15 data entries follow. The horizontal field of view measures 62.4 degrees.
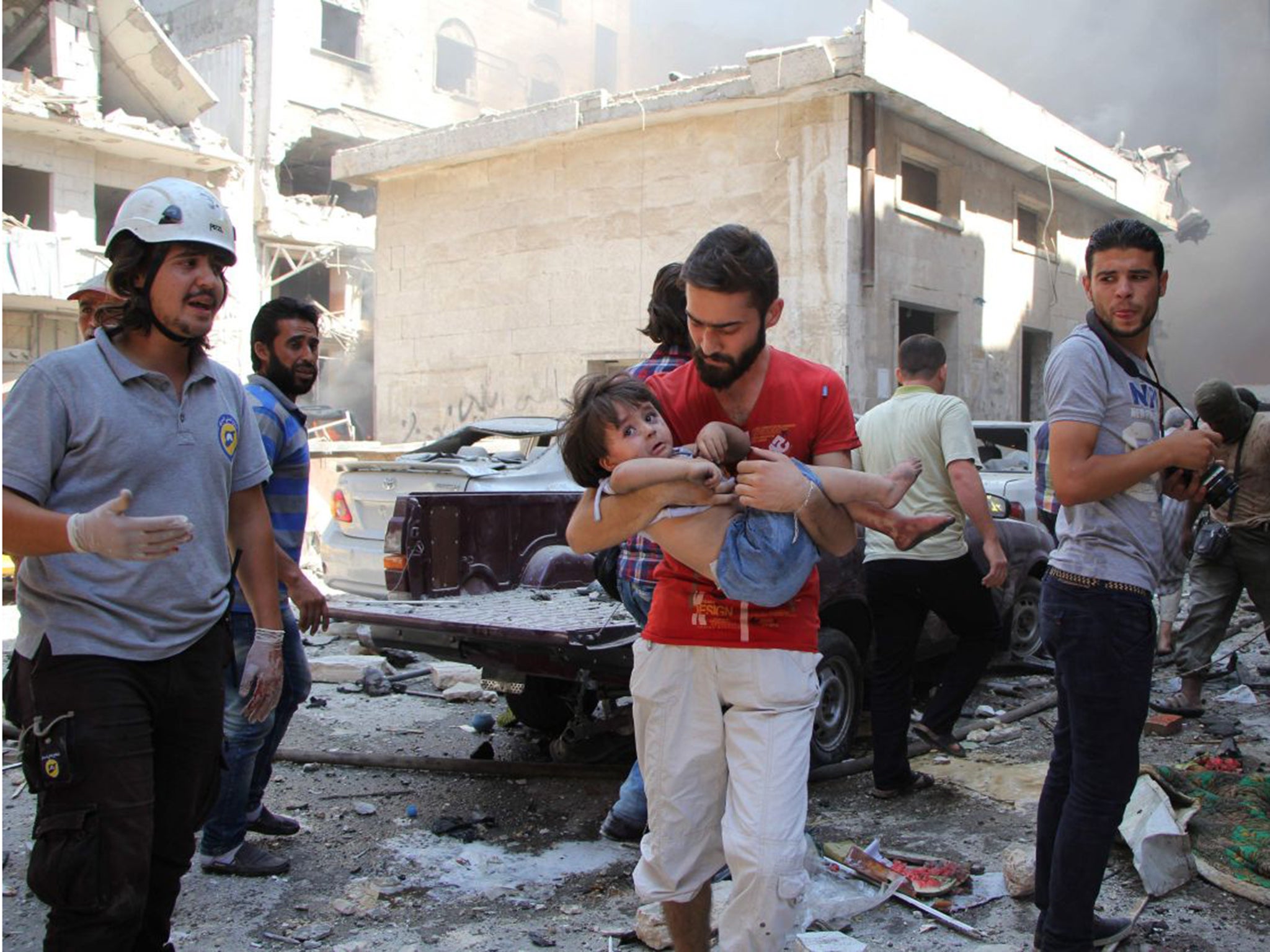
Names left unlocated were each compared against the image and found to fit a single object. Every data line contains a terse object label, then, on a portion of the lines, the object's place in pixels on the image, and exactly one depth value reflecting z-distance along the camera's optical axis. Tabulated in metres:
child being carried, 2.42
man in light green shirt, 4.56
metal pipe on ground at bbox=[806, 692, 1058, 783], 4.85
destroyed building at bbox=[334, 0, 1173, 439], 13.38
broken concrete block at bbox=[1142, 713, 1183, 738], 5.67
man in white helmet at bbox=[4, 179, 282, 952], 2.29
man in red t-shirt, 2.44
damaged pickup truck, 4.37
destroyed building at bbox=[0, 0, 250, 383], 22.08
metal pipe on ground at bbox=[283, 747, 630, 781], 4.92
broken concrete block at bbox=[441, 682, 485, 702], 6.66
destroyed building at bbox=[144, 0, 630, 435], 28.97
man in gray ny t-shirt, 2.78
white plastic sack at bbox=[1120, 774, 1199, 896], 3.54
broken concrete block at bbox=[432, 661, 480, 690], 6.96
